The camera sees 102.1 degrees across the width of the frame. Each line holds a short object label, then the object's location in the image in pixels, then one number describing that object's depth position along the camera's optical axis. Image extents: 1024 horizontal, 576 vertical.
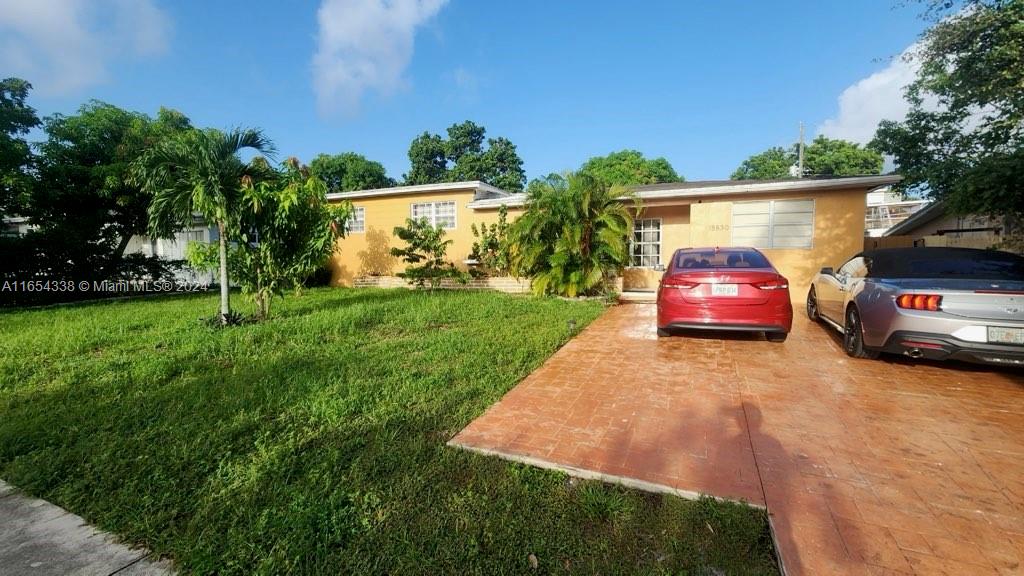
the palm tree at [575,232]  9.47
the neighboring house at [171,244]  16.81
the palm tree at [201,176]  6.38
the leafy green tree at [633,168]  34.48
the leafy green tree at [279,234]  6.78
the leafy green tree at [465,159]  35.12
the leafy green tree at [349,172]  34.25
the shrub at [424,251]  12.14
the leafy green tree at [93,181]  11.14
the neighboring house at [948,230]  10.14
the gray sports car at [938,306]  3.72
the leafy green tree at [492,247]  11.86
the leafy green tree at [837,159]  31.64
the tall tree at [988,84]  7.08
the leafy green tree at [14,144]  9.72
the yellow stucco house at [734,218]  9.38
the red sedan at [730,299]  5.18
